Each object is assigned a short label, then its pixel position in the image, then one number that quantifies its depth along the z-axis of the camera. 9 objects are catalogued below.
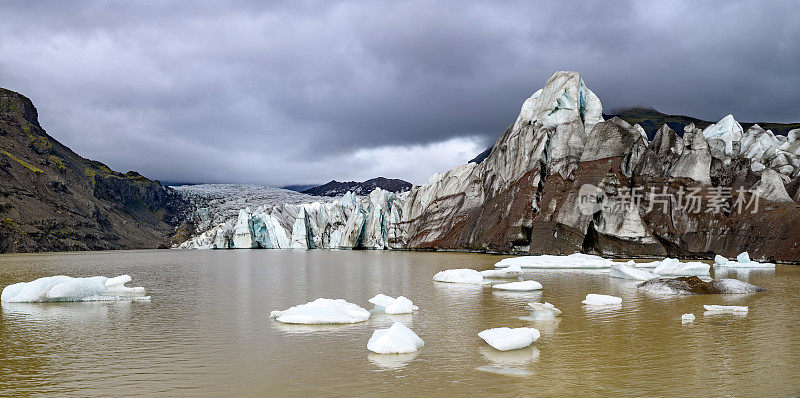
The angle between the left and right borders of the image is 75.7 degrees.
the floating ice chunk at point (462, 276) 25.64
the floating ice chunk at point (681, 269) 30.00
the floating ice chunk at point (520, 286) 21.84
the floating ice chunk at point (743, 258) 36.52
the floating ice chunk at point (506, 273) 27.72
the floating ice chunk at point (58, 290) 18.72
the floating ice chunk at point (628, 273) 26.53
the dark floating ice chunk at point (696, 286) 20.48
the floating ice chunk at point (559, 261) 36.16
